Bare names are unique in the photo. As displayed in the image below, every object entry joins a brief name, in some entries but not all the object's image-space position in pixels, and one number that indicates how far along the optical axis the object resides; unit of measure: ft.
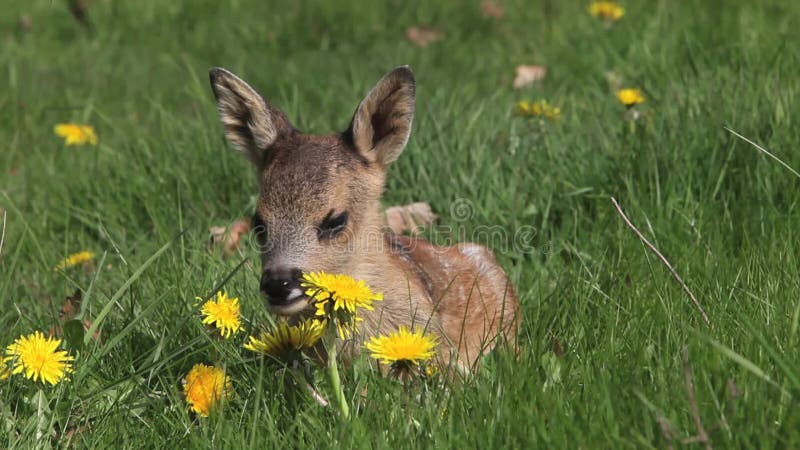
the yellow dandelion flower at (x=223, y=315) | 23.57
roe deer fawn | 27.55
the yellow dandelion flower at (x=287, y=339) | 22.75
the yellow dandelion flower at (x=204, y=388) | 23.64
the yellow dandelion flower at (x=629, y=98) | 35.94
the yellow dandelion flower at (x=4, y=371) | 24.48
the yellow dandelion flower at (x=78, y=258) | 34.24
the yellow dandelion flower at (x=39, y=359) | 23.68
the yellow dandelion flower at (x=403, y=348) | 21.70
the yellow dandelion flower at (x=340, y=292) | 21.57
